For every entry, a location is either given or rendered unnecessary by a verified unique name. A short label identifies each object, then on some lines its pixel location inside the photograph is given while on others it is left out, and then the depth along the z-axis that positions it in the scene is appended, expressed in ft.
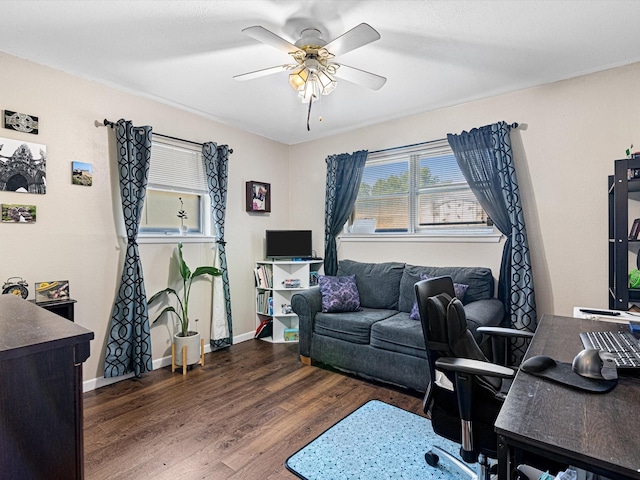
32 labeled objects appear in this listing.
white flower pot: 10.37
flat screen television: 13.74
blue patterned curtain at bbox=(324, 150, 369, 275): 13.10
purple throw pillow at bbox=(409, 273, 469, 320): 9.75
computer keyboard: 3.79
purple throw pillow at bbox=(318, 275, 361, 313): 11.02
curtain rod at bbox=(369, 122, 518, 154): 11.34
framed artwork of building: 7.85
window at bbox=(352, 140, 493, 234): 11.20
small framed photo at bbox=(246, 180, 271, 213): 13.52
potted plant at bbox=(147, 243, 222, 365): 10.39
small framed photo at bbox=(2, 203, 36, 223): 7.87
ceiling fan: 6.30
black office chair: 4.36
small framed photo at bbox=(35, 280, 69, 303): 8.07
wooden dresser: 3.09
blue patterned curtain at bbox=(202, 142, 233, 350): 11.87
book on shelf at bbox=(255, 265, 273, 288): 13.50
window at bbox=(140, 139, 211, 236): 10.81
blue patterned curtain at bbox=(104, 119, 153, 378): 9.48
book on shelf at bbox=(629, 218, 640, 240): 6.85
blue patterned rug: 5.98
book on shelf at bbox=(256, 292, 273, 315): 13.39
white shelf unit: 13.24
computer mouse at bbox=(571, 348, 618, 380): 3.46
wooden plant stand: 10.17
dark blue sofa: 8.80
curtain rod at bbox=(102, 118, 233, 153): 9.46
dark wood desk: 2.30
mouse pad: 3.28
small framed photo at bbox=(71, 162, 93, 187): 8.94
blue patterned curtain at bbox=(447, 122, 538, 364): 9.40
